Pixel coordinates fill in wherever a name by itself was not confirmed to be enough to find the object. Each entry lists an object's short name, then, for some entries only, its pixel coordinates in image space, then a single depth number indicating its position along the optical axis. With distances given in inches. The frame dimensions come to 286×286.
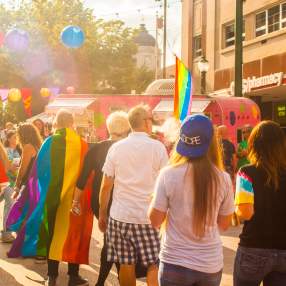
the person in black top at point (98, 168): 210.2
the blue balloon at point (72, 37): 623.8
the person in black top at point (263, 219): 134.6
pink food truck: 646.5
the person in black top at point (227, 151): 435.5
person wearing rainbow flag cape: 229.1
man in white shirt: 179.0
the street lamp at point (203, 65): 744.3
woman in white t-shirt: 120.4
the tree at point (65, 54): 1478.8
